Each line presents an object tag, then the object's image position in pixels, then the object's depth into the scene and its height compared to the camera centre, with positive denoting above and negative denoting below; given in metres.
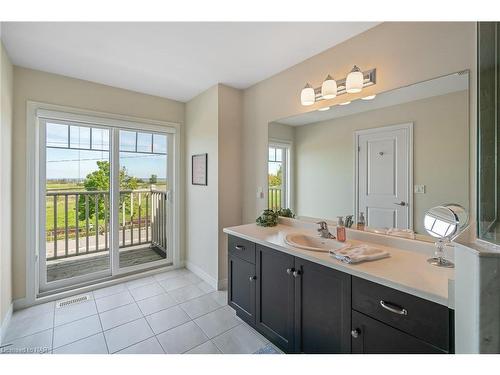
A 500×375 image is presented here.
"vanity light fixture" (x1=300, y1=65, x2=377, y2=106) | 1.65 +0.79
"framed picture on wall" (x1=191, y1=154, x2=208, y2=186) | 2.86 +0.23
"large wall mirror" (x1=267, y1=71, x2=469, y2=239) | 1.37 +0.23
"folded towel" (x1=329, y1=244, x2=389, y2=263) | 1.28 -0.41
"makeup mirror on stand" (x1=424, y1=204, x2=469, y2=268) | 1.20 -0.21
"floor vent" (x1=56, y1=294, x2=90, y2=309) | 2.33 -1.22
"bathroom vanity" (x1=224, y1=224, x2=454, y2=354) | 0.98 -0.63
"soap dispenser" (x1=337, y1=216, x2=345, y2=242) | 1.71 -0.36
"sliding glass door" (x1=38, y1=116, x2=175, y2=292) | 2.54 -0.16
